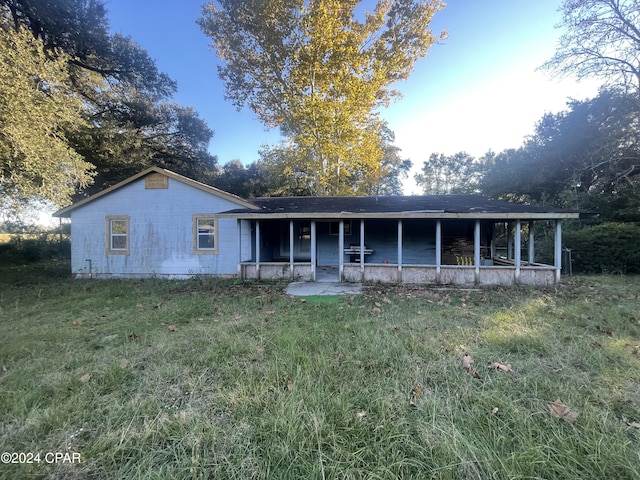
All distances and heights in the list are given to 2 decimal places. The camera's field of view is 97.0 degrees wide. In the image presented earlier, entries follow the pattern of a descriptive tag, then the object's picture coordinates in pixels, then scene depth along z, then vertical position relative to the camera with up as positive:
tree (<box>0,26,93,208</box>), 7.32 +3.09
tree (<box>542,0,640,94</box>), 12.66 +9.03
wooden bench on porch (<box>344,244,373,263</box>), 11.13 -0.63
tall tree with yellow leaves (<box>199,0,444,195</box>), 16.67 +11.09
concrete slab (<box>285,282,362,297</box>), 7.76 -1.54
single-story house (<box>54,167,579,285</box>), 9.06 +0.01
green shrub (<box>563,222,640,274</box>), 11.05 -0.51
